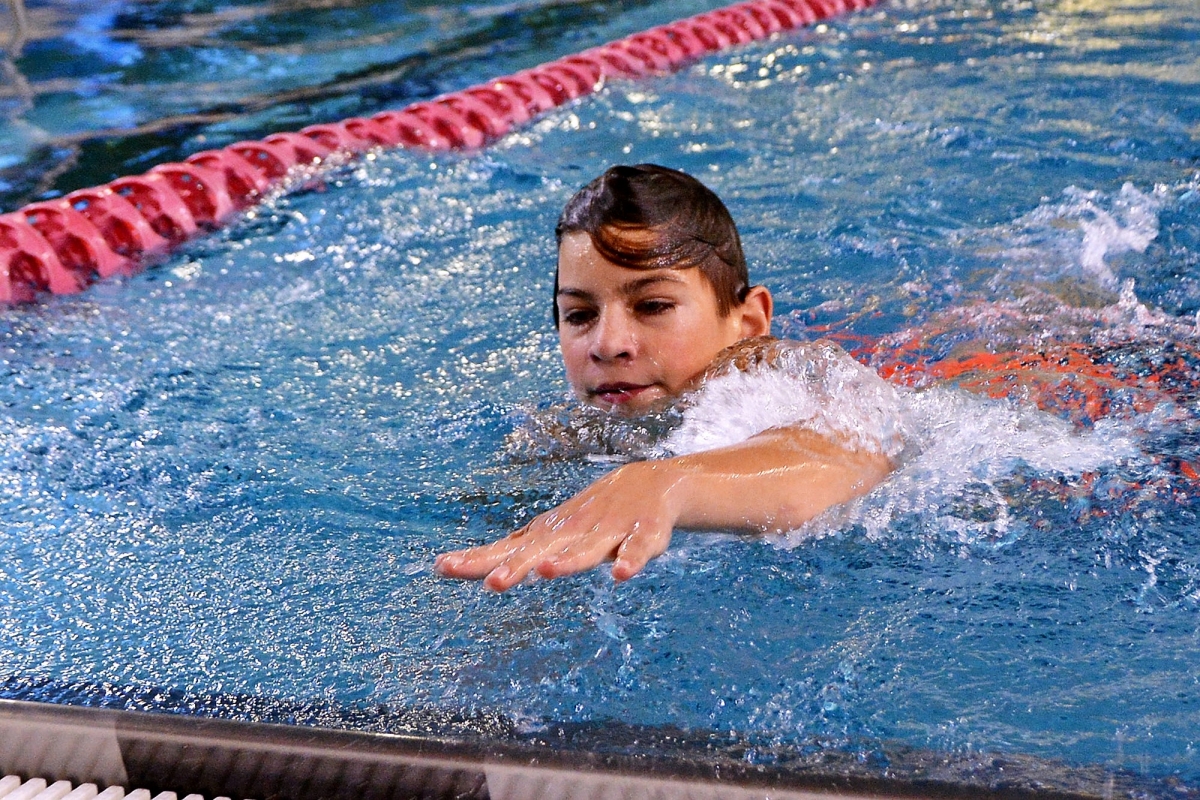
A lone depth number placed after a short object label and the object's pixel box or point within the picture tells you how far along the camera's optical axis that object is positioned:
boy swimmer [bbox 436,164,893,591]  2.96
